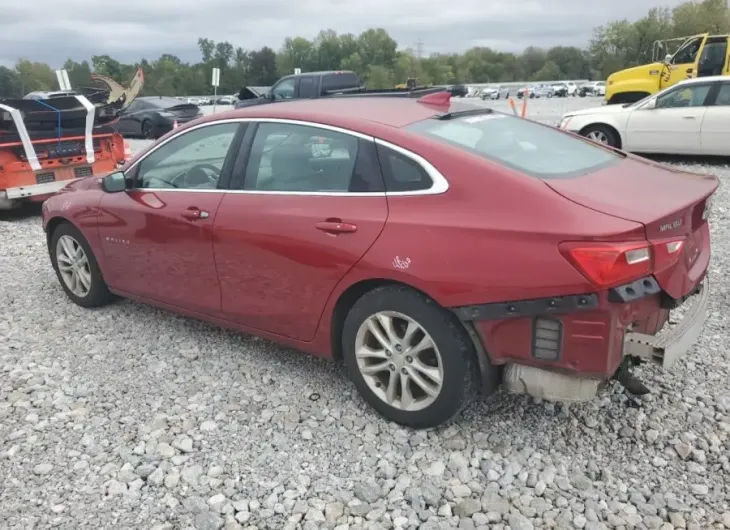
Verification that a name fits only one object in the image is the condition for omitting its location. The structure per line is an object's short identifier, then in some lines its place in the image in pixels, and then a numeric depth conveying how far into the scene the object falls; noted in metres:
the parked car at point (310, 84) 17.34
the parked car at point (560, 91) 64.06
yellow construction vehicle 16.05
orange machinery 7.89
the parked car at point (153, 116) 19.17
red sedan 2.56
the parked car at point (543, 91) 64.38
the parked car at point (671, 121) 10.39
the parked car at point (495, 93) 67.31
